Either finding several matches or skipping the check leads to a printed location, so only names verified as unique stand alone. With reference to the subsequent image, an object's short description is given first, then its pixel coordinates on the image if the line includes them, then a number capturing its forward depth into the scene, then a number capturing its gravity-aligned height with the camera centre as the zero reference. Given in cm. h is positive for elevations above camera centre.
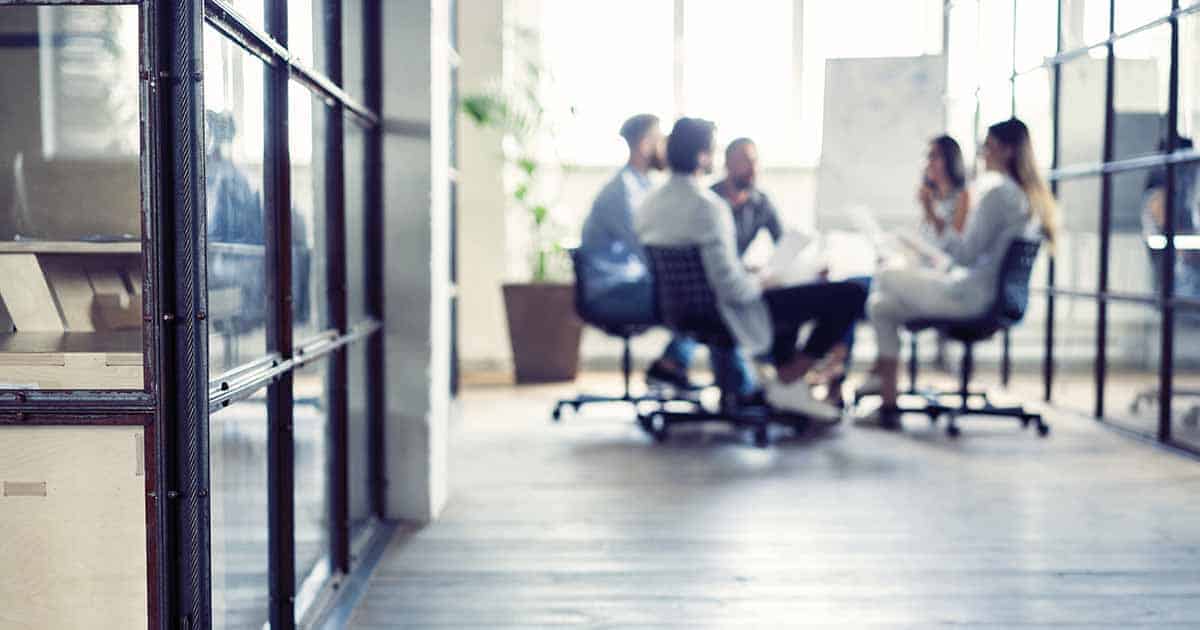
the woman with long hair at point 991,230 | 469 +4
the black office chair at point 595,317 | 509 -32
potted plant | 645 -8
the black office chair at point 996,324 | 470 -33
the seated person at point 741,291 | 446 -19
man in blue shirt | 517 +15
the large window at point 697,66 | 742 +104
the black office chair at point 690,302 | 450 -23
